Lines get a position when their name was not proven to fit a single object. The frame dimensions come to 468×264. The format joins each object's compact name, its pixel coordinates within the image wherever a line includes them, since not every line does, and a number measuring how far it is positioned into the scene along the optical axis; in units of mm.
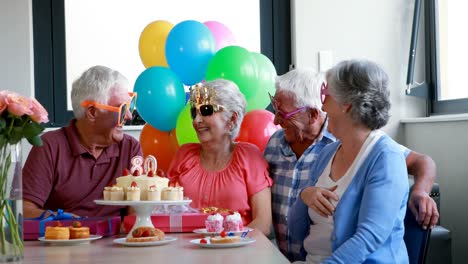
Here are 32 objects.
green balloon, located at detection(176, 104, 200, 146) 3141
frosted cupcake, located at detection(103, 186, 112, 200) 2127
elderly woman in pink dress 2688
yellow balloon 3561
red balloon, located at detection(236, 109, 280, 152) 3146
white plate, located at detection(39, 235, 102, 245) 2049
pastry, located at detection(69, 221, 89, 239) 2084
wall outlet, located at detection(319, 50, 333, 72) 4336
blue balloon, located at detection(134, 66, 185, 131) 3303
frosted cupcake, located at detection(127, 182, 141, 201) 2088
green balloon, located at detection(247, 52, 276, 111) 3352
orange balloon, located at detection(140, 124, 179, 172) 3422
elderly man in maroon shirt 2711
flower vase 1756
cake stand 2047
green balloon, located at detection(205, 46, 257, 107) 3229
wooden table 1767
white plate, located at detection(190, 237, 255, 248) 1949
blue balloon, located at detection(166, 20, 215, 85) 3344
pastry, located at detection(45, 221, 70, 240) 2066
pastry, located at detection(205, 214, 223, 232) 2158
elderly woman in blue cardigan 1996
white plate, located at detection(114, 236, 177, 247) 1993
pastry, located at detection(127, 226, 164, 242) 2018
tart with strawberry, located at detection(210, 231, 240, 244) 1965
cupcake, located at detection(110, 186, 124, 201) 2105
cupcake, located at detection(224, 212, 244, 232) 2160
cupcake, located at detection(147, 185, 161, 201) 2090
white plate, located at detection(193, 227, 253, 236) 2134
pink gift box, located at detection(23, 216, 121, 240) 2217
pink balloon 3582
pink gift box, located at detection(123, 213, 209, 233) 2309
